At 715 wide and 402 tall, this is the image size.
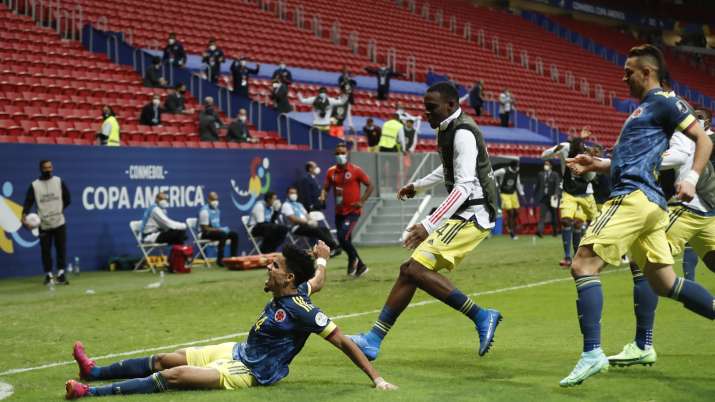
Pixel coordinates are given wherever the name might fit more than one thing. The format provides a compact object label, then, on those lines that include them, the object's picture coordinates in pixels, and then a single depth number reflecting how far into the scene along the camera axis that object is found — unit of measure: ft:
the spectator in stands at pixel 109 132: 66.74
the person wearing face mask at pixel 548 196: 89.25
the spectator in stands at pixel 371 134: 89.81
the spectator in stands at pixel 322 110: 85.51
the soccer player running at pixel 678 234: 24.16
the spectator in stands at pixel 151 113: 75.25
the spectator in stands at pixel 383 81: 109.09
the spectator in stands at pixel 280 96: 87.20
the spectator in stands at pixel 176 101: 79.05
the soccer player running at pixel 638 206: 21.33
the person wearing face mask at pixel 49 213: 54.24
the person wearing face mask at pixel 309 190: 75.05
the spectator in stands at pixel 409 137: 89.15
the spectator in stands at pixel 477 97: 119.60
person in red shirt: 53.72
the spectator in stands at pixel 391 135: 88.07
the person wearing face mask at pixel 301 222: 66.95
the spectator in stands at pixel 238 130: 77.87
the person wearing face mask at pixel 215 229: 66.33
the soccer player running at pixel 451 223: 25.09
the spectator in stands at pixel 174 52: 87.04
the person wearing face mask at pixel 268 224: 69.00
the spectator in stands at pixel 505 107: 122.72
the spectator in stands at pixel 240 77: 86.33
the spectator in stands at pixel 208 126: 75.92
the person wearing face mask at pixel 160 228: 62.03
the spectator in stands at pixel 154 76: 83.41
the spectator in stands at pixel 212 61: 88.99
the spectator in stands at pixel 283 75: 89.45
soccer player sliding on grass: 21.61
